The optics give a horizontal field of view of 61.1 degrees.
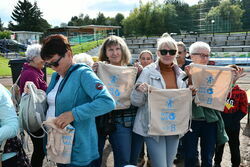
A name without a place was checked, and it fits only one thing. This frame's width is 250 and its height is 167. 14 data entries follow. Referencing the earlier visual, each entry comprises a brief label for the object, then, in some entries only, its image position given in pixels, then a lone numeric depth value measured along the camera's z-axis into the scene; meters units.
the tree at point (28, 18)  64.38
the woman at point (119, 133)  2.49
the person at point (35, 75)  2.79
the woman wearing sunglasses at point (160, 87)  2.40
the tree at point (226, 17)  46.59
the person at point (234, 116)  2.98
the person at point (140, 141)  2.65
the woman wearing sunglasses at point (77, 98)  1.65
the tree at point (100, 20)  83.67
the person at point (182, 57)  3.81
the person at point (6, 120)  1.78
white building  46.84
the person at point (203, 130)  2.73
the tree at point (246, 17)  50.56
